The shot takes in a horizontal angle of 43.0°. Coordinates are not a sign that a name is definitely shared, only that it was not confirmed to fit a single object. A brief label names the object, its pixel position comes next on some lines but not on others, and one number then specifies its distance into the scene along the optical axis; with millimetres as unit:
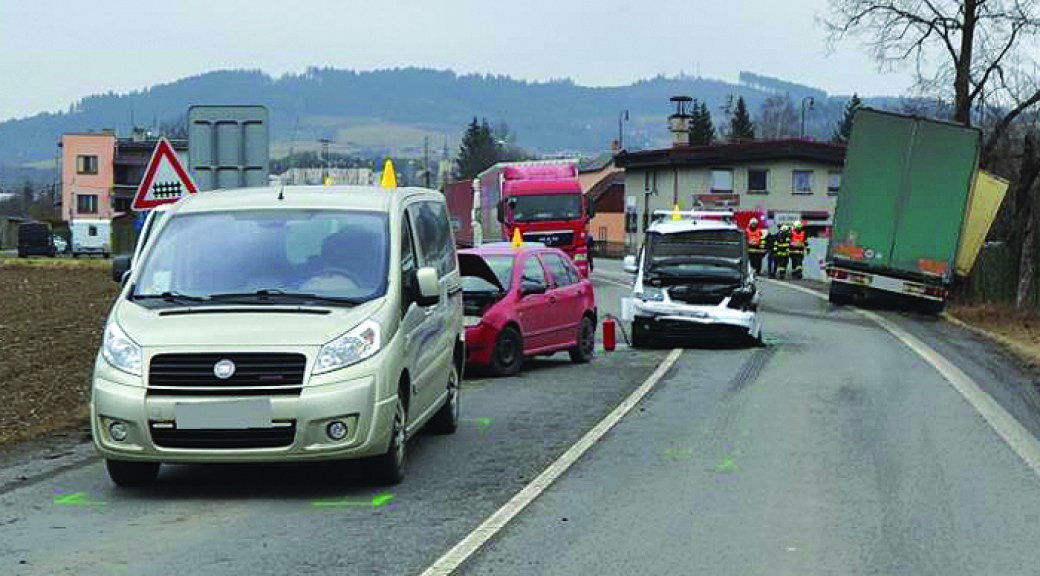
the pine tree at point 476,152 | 139375
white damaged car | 20062
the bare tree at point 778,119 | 153250
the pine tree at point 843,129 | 121900
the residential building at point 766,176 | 75312
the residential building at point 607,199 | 98312
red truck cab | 38438
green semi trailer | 27453
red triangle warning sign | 15391
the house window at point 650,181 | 83438
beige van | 8031
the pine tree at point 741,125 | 125869
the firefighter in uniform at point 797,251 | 44062
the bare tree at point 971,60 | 36594
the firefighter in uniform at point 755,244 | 40688
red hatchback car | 15999
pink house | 120375
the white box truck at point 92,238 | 85812
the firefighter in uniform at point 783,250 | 43875
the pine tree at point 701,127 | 124762
